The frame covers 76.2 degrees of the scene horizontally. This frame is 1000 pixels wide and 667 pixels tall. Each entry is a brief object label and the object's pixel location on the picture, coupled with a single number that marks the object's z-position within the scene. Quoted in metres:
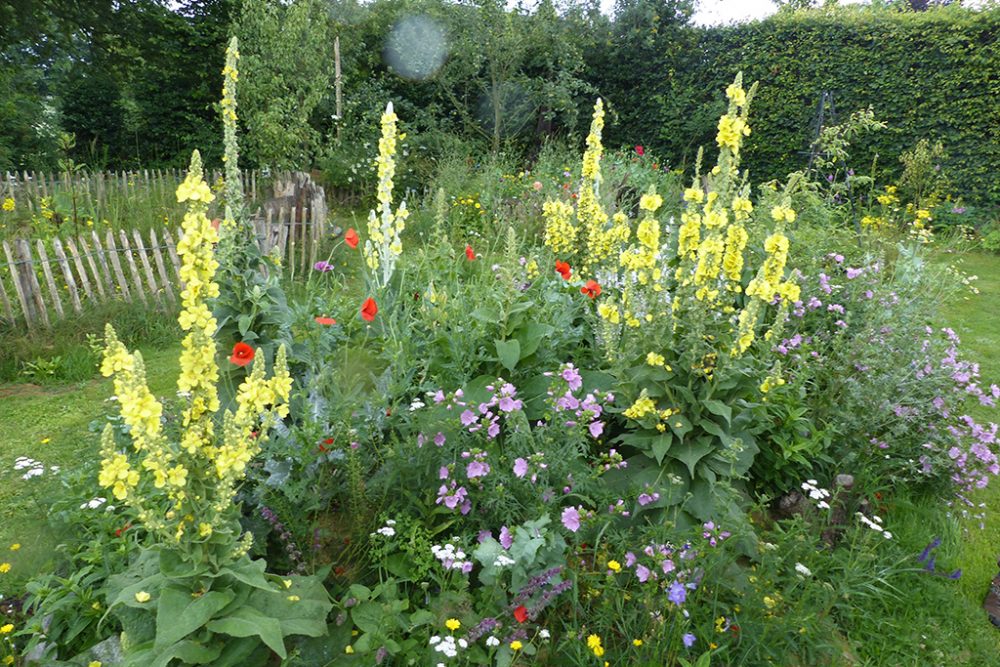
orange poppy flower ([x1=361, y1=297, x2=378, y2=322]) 3.06
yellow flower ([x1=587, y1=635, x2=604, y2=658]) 2.09
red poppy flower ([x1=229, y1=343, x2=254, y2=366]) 2.75
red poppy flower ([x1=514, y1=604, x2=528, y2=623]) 2.13
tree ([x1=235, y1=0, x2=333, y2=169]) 10.23
